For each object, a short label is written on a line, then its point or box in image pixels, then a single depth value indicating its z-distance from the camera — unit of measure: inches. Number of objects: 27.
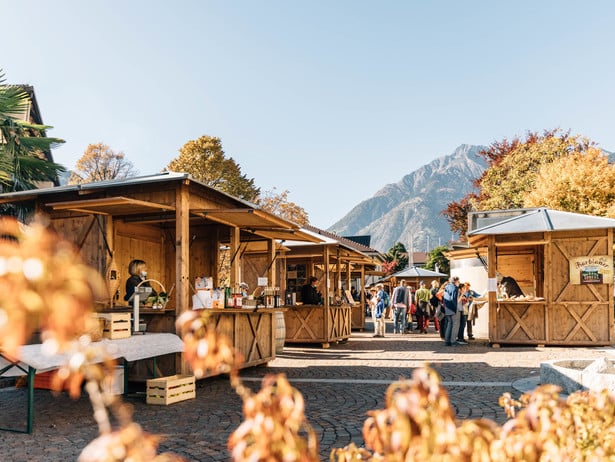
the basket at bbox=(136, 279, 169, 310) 384.5
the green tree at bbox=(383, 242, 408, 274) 2413.1
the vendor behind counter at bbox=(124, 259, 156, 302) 408.5
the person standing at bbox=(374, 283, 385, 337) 831.7
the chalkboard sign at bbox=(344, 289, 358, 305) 850.8
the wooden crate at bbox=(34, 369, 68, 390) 350.9
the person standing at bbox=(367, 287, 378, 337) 843.5
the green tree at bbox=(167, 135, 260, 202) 1498.5
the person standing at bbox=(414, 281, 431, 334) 918.4
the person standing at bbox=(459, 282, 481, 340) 716.7
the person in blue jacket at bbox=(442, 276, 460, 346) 666.8
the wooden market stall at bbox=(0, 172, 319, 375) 380.8
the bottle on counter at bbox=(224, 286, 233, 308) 429.4
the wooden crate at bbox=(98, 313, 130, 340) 317.7
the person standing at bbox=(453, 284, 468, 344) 713.0
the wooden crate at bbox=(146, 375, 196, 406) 323.3
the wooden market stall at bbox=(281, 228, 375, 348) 678.5
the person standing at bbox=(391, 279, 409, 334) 859.4
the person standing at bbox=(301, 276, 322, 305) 681.6
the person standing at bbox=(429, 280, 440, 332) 785.6
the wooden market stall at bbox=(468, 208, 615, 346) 600.7
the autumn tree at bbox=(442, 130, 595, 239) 1311.5
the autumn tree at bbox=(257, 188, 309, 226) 1588.3
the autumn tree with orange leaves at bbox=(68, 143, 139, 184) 1737.2
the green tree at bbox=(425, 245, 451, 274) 2456.9
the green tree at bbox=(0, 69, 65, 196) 530.9
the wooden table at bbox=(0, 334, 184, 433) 258.2
